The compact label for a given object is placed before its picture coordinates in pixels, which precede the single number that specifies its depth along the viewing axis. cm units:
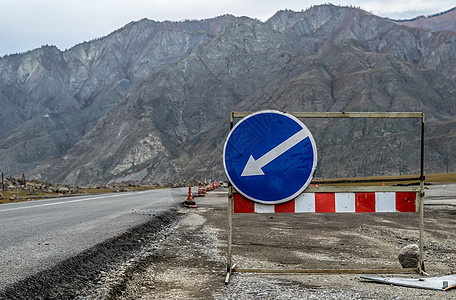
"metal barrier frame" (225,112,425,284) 537
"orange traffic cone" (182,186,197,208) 1883
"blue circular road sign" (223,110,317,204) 529
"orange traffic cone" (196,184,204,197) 3180
